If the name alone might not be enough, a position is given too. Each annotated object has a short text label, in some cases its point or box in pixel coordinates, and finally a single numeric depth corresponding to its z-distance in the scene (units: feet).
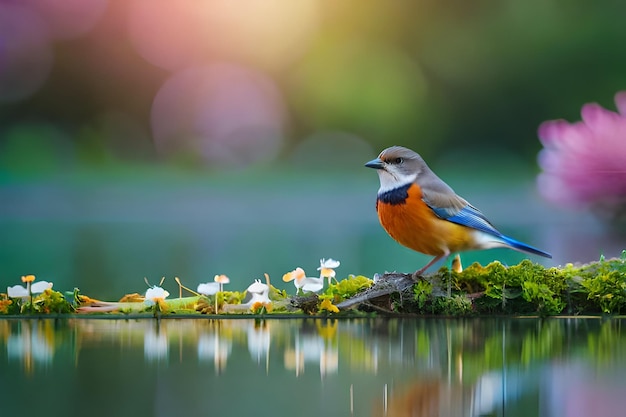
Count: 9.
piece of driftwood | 14.82
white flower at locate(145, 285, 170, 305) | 15.75
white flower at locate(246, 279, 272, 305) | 15.62
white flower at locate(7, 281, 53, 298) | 15.90
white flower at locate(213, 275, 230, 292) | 15.85
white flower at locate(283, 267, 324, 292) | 15.56
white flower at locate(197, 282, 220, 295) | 15.83
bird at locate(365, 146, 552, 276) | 13.97
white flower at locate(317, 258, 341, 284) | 15.84
